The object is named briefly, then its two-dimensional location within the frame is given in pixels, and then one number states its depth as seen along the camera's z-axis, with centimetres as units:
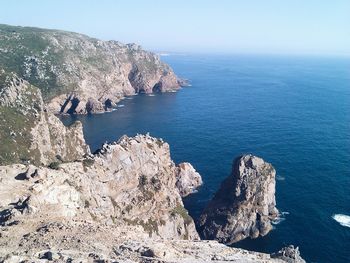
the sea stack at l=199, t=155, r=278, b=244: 10875
